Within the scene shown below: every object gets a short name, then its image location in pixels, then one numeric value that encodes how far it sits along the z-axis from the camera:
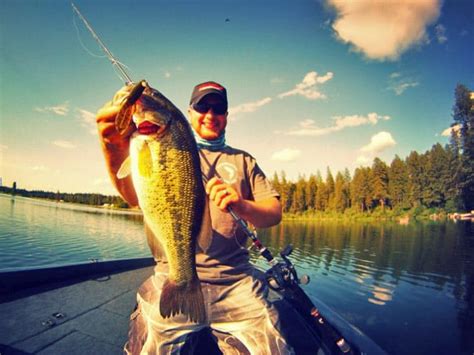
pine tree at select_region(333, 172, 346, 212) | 76.32
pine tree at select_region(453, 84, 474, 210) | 54.42
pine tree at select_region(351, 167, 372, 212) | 75.06
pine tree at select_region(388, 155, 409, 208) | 74.08
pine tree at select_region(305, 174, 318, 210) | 82.88
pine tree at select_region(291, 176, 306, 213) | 81.00
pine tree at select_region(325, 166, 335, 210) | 79.74
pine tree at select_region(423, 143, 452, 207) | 68.44
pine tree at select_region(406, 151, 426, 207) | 72.25
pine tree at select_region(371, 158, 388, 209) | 74.38
